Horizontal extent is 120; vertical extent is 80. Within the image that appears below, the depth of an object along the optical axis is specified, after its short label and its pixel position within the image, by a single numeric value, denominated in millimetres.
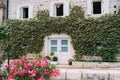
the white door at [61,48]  14398
